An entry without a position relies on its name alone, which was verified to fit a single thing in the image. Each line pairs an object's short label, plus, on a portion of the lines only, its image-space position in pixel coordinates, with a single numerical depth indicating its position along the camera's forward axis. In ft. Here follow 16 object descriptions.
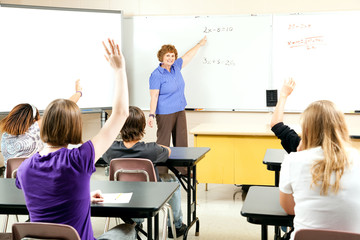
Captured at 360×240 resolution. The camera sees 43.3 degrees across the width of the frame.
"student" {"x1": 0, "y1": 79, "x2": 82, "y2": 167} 11.69
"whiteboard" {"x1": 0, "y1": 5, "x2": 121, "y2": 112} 18.60
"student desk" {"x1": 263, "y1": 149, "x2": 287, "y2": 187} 10.66
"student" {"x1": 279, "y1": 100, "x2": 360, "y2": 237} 5.89
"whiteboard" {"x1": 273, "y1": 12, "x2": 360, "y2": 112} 18.69
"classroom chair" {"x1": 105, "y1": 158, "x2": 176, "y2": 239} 10.10
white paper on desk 7.14
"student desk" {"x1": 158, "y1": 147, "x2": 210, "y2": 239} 10.99
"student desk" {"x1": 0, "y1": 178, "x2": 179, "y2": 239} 6.73
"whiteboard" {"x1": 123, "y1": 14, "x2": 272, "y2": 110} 19.63
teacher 18.43
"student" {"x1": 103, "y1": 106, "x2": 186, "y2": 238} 10.52
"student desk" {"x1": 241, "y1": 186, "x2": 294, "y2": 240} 6.56
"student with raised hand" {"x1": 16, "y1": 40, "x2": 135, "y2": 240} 6.18
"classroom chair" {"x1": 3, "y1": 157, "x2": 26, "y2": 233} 10.65
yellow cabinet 15.53
